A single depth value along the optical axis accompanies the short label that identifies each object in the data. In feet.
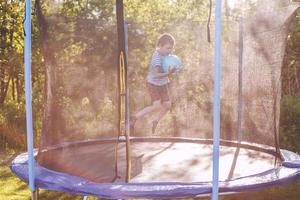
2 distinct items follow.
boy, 13.87
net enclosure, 9.07
